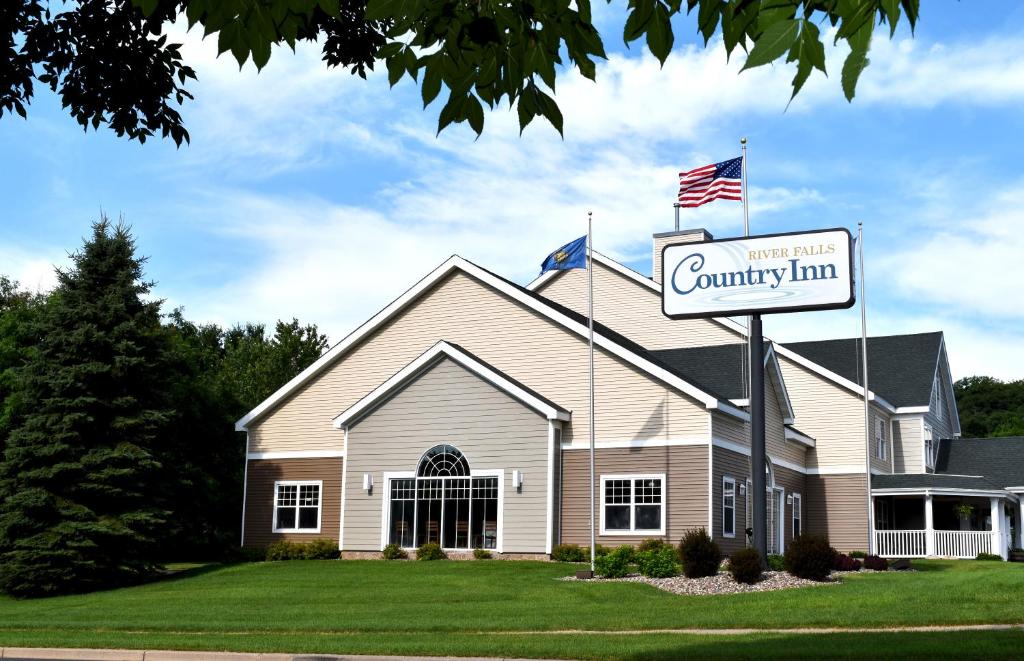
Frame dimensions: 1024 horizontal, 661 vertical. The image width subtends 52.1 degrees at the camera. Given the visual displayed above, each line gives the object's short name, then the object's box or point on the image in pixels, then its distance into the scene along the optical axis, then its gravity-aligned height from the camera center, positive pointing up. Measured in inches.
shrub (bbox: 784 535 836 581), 872.3 -38.1
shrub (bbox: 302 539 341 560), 1263.5 -55.1
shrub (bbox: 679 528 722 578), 897.5 -38.3
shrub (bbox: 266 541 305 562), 1272.1 -57.1
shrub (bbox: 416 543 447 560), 1185.4 -52.0
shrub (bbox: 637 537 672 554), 1118.3 -37.3
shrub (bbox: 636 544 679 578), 935.0 -48.3
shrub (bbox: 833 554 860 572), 1119.6 -54.9
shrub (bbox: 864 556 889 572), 1184.8 -56.3
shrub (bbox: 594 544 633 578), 968.9 -50.9
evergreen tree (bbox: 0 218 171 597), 1059.3 +64.5
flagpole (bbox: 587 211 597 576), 1151.6 +273.7
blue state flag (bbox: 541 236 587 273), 1189.1 +284.0
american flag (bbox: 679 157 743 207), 1226.6 +382.2
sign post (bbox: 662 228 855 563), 991.6 +225.0
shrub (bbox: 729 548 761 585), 845.8 -44.4
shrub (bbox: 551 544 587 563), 1150.3 -49.2
